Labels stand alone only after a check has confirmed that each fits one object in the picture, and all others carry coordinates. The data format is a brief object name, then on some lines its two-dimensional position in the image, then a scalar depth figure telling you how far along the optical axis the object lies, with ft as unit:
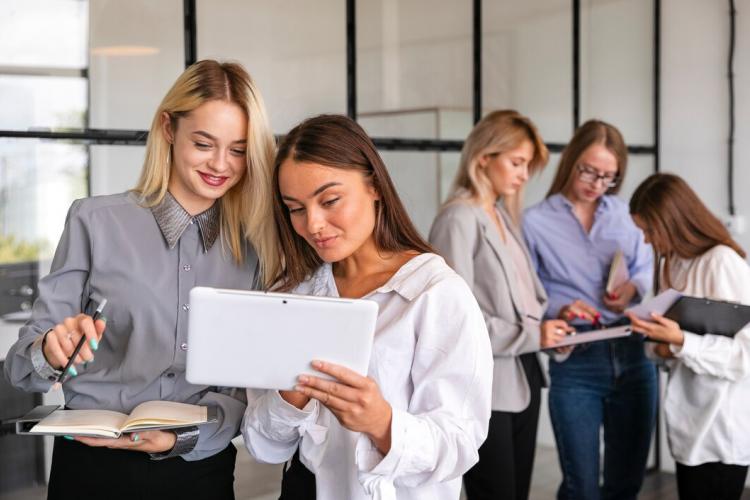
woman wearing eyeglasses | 11.03
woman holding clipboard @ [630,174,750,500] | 9.33
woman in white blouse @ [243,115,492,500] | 5.01
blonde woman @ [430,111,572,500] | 9.73
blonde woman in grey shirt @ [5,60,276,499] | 5.98
